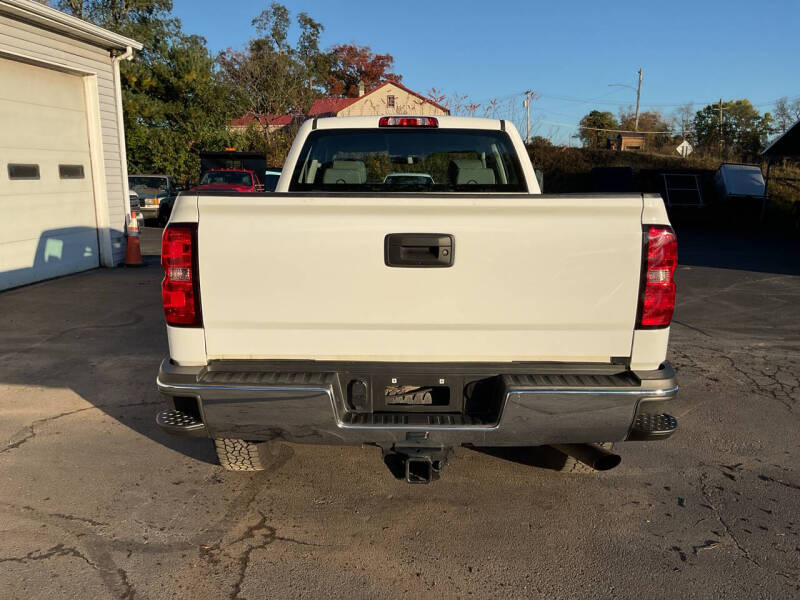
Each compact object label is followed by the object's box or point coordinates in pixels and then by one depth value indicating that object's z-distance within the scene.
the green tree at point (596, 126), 51.88
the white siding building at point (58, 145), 8.97
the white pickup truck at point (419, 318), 2.78
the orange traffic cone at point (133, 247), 11.48
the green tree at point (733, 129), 35.50
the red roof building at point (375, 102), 51.25
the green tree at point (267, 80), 45.59
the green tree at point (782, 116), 50.68
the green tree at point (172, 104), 29.22
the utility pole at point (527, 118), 26.74
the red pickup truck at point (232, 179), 18.61
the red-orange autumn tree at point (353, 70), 70.12
